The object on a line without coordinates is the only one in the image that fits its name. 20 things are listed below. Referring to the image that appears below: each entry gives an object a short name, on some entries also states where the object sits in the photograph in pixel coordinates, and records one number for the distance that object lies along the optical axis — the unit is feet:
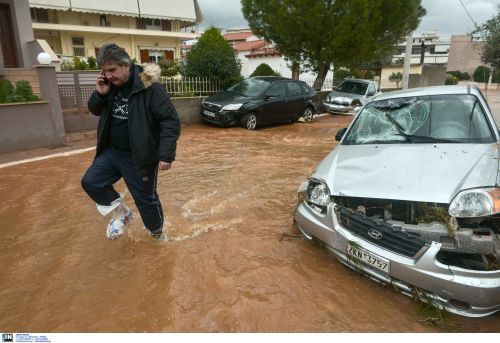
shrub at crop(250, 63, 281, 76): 57.72
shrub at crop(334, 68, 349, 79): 88.82
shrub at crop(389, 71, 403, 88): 129.65
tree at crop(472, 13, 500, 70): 35.69
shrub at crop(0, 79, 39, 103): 24.73
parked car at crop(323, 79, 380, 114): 46.88
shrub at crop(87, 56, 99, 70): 44.63
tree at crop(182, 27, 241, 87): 39.42
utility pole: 62.40
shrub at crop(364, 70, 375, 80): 93.86
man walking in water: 10.03
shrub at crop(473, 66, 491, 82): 80.41
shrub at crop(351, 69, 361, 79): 81.94
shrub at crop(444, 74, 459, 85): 105.70
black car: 34.30
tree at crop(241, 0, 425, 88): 43.98
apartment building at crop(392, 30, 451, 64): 196.70
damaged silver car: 7.95
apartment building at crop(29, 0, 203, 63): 76.33
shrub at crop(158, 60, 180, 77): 43.98
